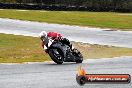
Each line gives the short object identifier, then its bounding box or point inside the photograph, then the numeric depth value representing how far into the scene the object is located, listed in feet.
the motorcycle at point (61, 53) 56.70
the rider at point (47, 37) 56.31
